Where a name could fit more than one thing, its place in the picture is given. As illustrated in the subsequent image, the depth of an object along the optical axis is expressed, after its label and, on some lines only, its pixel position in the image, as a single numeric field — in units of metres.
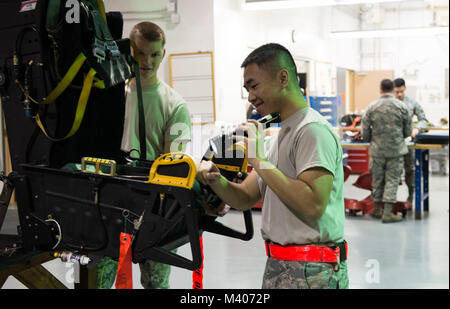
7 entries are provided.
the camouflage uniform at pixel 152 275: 2.32
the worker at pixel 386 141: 5.42
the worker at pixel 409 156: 6.15
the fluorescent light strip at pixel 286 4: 2.89
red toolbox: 8.93
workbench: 5.71
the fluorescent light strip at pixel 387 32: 8.96
